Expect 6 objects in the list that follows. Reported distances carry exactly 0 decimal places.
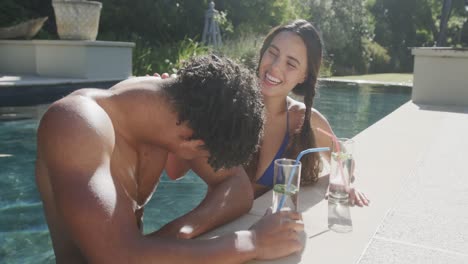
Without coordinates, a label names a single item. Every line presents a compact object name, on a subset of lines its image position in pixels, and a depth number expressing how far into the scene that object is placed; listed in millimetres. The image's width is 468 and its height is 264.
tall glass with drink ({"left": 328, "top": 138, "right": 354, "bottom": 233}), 1991
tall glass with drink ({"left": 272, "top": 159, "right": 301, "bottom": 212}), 1640
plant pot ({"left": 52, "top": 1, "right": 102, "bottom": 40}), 8789
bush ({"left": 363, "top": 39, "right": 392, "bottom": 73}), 22125
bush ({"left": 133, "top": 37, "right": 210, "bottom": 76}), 10266
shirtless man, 1128
